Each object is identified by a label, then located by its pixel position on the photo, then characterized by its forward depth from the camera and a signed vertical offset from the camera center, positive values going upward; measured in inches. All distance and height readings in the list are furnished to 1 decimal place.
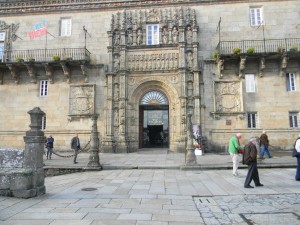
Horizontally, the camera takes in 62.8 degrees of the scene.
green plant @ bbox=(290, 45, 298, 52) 689.9 +239.0
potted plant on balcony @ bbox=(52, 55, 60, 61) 753.0 +239.5
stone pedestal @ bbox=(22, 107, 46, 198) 261.4 -25.7
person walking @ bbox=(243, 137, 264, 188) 306.3 -34.6
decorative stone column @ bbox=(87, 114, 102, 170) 466.3 -32.5
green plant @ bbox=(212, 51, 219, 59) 724.4 +234.6
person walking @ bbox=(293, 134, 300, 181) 338.6 -29.0
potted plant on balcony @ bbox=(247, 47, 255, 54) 692.3 +234.5
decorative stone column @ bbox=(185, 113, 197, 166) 466.3 -33.9
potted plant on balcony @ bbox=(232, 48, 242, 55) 695.6 +234.3
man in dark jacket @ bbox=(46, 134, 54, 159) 609.0 -23.6
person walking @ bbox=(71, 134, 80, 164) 529.6 -19.6
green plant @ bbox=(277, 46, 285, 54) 685.3 +231.5
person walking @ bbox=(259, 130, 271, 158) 566.9 -19.9
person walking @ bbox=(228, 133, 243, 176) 388.2 -27.2
